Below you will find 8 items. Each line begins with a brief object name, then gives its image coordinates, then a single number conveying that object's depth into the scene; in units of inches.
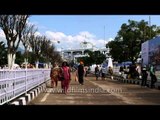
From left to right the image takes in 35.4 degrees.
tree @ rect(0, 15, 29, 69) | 786.5
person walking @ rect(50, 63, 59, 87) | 666.8
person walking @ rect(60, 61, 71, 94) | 521.3
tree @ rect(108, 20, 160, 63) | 1726.6
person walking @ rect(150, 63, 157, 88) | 661.2
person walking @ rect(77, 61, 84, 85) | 698.8
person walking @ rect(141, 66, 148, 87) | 716.2
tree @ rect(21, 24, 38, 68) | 1227.6
